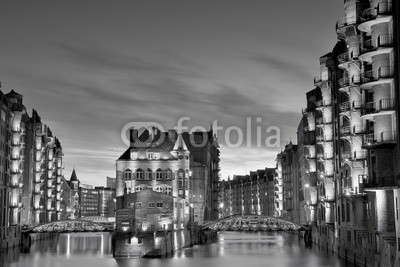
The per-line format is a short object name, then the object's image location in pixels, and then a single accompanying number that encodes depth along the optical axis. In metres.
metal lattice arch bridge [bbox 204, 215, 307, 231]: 112.62
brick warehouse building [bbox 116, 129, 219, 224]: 122.19
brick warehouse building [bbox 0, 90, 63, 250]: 99.94
